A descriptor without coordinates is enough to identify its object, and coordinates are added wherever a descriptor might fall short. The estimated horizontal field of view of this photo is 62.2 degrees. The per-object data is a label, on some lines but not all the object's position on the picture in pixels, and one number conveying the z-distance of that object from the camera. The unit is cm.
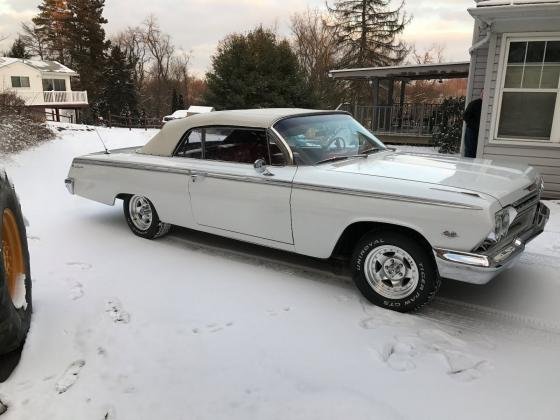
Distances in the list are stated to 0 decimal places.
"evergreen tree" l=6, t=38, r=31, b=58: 4452
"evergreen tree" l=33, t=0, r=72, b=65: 4244
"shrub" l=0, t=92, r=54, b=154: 1035
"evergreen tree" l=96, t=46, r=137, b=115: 4086
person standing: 899
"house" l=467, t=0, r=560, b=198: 745
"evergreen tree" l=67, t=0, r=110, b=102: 4231
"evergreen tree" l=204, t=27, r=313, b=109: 2005
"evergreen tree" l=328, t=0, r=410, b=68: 3366
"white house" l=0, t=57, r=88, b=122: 3438
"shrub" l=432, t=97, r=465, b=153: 1276
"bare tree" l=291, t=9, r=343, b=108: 3183
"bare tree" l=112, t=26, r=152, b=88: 5834
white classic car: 344
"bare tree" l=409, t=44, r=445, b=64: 4248
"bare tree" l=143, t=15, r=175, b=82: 5962
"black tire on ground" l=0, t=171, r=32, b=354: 270
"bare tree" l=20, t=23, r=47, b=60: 4706
